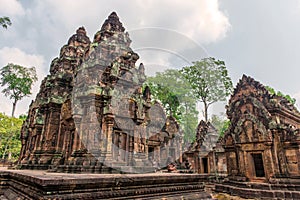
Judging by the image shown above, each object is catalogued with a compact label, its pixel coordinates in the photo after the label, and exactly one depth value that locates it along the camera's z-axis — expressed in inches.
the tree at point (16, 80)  1239.5
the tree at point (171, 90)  979.3
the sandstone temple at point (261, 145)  395.2
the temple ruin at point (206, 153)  665.6
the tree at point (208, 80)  839.1
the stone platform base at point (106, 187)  141.9
